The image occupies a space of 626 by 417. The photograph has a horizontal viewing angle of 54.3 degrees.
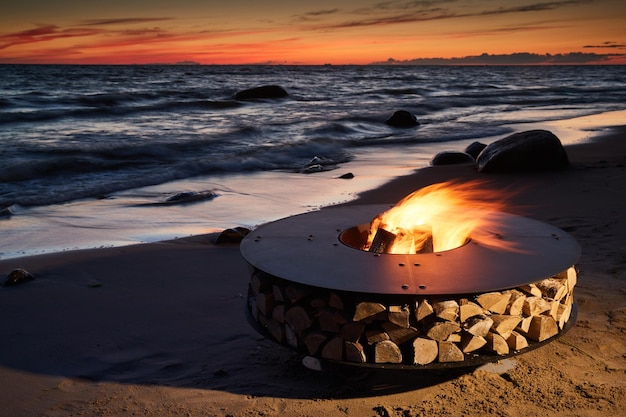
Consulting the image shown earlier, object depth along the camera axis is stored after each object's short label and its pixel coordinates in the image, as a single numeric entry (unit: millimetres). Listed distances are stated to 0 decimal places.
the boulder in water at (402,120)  23453
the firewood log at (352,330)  3508
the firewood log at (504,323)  3576
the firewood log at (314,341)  3641
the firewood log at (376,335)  3506
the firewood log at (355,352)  3533
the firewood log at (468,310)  3461
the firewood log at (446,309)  3432
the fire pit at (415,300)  3449
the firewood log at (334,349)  3578
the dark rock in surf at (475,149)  13871
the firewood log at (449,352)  3516
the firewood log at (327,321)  3564
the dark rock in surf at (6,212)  9367
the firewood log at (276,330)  3893
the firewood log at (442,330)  3459
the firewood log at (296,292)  3637
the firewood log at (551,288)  3795
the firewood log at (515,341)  3666
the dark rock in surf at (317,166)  13164
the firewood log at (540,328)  3746
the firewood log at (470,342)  3539
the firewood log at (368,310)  3439
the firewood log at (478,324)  3506
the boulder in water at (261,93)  38219
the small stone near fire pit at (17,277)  5757
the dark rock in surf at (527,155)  10781
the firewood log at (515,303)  3605
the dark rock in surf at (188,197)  10070
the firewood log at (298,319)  3668
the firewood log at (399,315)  3428
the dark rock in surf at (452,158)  12867
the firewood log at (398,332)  3471
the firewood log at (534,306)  3678
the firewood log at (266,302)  3955
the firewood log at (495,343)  3584
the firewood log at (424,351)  3482
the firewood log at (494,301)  3498
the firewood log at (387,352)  3514
